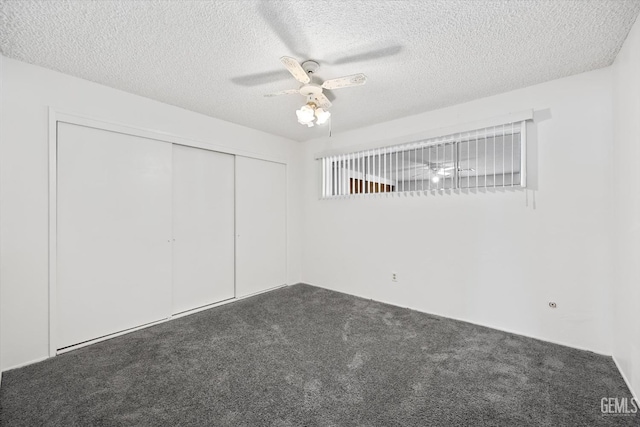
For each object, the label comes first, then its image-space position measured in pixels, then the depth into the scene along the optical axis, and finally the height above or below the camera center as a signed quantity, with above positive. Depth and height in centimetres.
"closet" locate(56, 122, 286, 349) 253 -18
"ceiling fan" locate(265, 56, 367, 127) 201 +102
